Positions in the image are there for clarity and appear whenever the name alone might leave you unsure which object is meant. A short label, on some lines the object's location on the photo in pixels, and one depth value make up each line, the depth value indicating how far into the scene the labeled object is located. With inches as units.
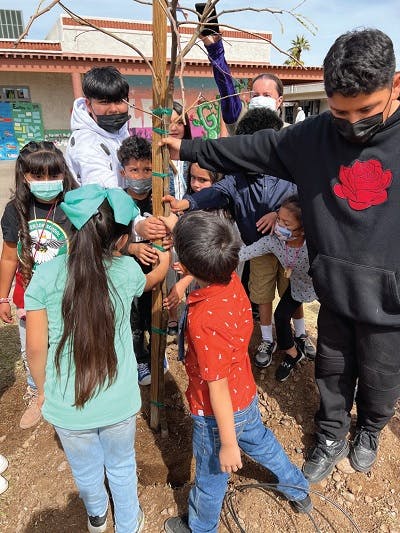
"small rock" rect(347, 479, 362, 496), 81.3
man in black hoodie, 52.3
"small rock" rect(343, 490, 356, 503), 79.8
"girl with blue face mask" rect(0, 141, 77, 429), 78.4
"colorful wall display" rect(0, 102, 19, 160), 579.2
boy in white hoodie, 88.0
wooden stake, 62.2
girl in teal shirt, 52.9
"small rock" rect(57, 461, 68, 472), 86.8
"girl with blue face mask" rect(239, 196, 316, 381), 88.5
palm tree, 1494.1
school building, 482.0
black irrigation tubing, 68.6
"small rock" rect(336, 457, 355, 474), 84.8
